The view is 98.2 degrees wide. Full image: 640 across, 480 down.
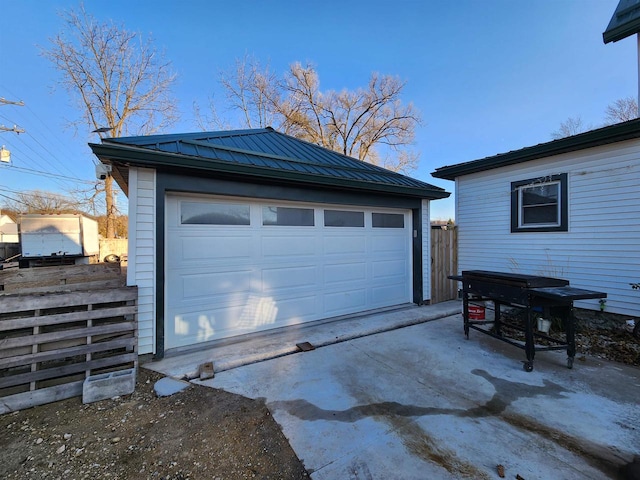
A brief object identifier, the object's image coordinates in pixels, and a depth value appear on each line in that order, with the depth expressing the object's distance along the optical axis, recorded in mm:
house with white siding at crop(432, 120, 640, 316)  4738
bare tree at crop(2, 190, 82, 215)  22219
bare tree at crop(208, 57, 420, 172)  17688
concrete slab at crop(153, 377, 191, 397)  2859
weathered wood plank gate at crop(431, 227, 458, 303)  6570
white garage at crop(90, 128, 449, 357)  3574
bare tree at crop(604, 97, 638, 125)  13398
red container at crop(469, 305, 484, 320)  4719
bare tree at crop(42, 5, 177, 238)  13633
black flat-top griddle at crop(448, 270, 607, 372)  3097
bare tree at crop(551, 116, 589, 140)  16453
